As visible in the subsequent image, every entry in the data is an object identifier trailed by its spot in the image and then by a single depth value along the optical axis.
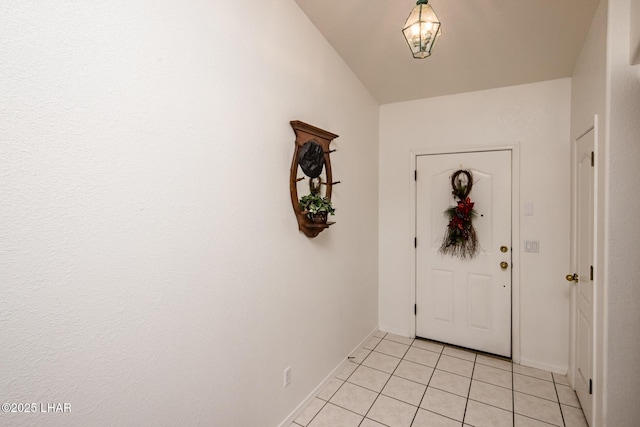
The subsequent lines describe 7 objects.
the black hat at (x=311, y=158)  1.93
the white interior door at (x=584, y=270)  1.92
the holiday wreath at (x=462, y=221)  2.86
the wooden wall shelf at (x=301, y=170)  1.87
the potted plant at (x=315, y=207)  1.90
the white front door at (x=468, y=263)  2.81
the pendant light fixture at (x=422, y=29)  1.27
